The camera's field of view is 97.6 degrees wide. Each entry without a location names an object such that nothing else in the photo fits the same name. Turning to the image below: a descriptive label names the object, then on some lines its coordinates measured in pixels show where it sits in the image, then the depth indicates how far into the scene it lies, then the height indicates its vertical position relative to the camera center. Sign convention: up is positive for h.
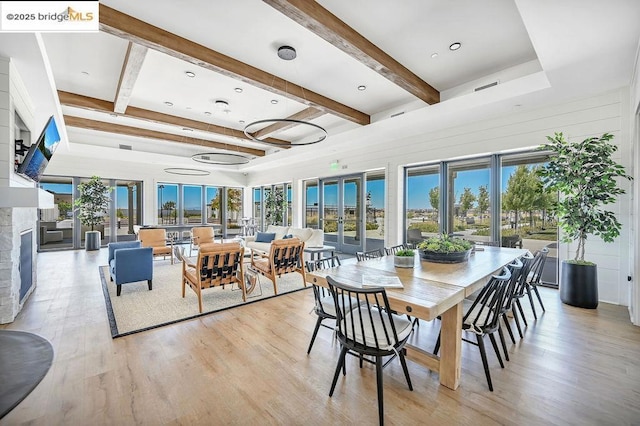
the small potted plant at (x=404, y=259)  2.83 -0.48
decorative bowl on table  3.04 -0.42
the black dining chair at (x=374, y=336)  1.79 -0.87
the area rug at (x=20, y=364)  2.05 -1.34
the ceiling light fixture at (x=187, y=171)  8.37 +1.27
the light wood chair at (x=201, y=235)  7.69 -0.67
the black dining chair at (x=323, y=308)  2.46 -0.88
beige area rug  3.35 -1.30
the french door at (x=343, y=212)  8.00 +0.00
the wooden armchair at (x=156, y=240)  6.56 -0.71
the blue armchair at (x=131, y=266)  4.21 -0.85
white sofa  7.14 -0.70
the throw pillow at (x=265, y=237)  7.71 -0.70
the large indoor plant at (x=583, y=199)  3.55 +0.18
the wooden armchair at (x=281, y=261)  4.42 -0.80
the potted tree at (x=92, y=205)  8.48 +0.19
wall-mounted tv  3.35 +0.73
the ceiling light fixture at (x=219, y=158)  6.75 +1.34
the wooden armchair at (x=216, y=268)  3.67 -0.78
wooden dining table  1.87 -0.58
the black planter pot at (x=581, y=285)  3.73 -0.98
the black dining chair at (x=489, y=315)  2.13 -0.84
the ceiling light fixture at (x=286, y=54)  3.65 +2.11
